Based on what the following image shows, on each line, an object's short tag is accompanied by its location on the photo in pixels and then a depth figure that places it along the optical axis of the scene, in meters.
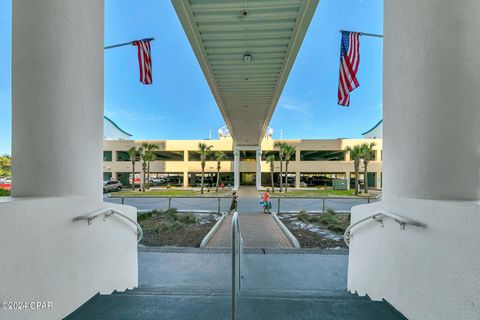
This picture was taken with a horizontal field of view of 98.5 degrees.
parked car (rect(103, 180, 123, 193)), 25.75
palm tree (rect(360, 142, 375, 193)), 25.88
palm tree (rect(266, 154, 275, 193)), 29.09
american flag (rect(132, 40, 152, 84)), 5.33
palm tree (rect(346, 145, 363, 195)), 24.94
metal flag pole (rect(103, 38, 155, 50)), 5.55
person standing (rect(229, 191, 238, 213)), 11.31
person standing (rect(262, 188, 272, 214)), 12.43
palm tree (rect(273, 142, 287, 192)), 27.86
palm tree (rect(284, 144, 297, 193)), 27.37
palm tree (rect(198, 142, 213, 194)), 26.86
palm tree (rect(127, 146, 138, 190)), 28.92
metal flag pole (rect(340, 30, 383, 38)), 4.79
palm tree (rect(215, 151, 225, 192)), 29.59
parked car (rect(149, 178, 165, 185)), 36.50
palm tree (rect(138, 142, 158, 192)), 29.22
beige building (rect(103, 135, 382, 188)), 32.53
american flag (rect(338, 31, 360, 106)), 4.71
